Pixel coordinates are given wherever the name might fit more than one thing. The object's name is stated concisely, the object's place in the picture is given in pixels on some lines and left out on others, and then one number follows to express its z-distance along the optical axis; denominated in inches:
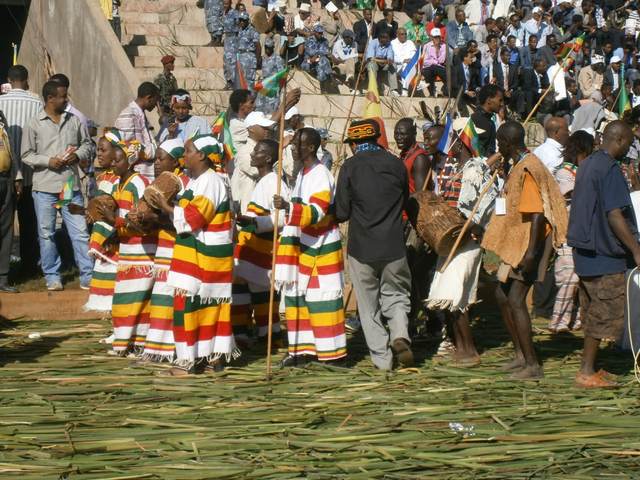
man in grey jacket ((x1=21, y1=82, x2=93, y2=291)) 466.0
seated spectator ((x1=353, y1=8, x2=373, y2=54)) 781.9
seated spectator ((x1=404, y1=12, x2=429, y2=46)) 810.8
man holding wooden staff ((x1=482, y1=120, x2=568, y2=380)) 351.3
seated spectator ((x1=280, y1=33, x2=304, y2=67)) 690.1
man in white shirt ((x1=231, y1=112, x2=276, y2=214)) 425.1
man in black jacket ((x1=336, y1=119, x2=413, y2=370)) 367.9
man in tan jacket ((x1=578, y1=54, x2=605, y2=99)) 871.1
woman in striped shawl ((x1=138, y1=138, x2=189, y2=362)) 372.2
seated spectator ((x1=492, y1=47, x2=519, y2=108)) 810.4
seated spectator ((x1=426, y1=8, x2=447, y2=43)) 808.2
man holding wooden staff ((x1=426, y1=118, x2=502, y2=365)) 381.7
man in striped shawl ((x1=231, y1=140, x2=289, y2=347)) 393.4
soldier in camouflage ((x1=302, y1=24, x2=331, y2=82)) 733.3
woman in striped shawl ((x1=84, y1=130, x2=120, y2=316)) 393.1
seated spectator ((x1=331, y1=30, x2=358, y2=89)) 765.9
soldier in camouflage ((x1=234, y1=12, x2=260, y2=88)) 682.2
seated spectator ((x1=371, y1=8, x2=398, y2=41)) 784.9
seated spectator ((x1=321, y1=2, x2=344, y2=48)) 789.9
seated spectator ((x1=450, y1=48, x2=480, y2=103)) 772.6
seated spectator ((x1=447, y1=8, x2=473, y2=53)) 810.8
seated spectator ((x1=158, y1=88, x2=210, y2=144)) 488.1
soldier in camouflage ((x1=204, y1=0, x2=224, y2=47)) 709.3
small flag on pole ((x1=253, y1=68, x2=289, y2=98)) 382.6
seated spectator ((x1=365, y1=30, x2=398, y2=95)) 765.6
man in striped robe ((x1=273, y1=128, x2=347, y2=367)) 370.9
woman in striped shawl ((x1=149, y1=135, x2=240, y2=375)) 356.8
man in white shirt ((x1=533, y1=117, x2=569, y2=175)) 455.5
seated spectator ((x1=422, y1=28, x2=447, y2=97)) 767.7
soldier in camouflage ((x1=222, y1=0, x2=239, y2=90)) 686.5
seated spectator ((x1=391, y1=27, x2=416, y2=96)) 783.1
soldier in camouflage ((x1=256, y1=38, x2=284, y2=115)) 624.7
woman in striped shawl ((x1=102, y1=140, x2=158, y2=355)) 386.3
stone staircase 693.9
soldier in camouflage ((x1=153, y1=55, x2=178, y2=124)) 611.2
